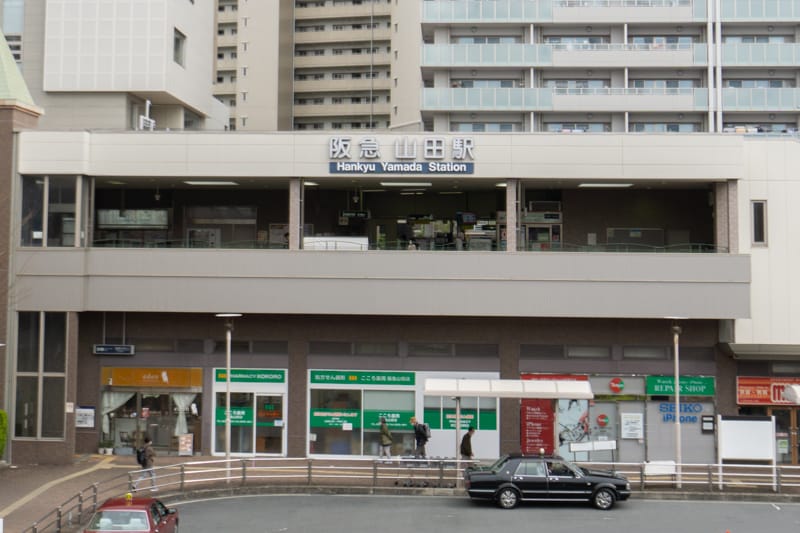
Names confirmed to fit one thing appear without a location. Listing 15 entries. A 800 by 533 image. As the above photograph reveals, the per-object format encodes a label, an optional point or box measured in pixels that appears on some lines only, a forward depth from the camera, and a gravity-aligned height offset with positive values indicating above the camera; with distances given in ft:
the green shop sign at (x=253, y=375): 97.60 -4.59
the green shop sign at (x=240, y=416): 97.66 -8.87
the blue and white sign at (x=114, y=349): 98.17 -1.95
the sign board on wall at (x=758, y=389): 94.53 -5.61
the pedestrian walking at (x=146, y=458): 81.96 -11.15
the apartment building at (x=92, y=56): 108.78 +31.95
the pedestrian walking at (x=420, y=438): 88.33 -10.03
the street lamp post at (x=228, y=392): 85.05 -5.60
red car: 55.52 -11.16
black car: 72.74 -11.76
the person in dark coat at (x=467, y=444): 85.15 -10.16
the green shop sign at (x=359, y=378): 96.73 -4.76
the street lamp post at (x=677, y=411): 80.23 -6.85
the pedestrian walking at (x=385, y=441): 91.61 -10.67
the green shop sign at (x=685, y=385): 94.94 -5.28
